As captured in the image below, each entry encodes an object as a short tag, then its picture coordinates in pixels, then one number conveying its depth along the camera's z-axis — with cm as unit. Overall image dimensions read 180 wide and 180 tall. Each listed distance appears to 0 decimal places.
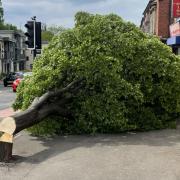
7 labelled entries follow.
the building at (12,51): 5458
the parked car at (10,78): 3005
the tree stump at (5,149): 573
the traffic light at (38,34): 1205
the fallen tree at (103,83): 754
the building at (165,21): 1944
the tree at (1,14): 6834
